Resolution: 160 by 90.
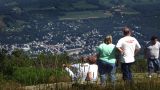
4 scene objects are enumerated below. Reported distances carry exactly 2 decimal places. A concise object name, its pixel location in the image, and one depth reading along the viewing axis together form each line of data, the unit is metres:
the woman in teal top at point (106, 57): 12.84
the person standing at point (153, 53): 16.92
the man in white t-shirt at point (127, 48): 13.51
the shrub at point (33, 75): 10.46
